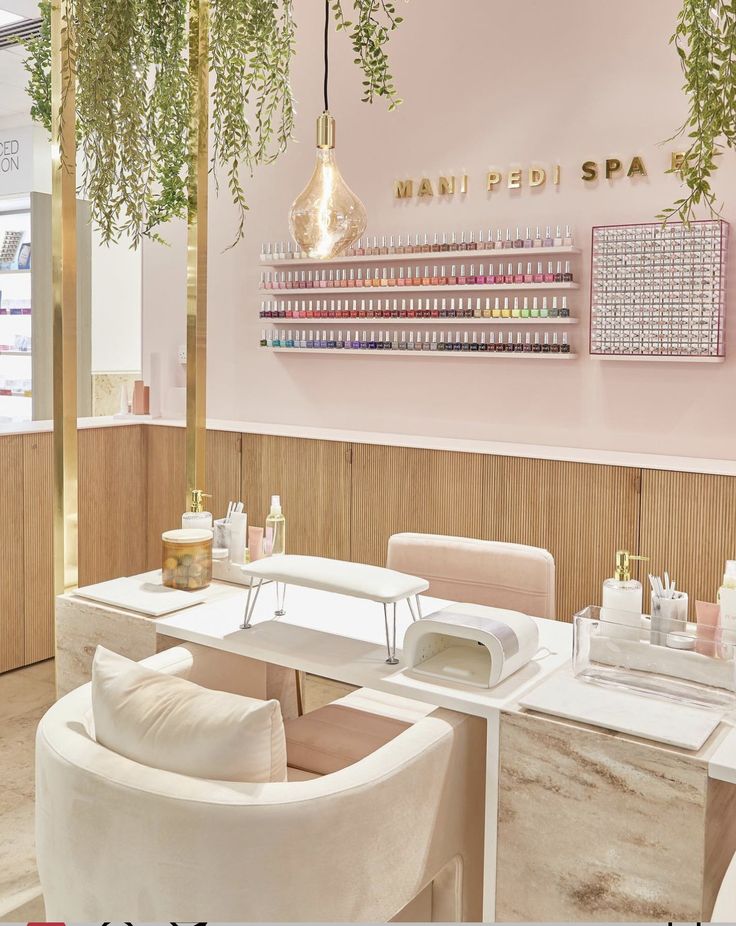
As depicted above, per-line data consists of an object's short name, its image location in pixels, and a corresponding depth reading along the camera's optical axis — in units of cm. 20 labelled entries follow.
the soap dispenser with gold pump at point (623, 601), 181
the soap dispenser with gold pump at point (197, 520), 268
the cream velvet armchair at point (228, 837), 141
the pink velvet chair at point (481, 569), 258
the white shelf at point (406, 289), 404
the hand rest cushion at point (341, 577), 196
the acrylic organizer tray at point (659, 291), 365
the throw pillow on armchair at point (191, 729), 149
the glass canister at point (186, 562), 253
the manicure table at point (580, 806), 152
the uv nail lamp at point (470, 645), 185
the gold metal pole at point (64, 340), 257
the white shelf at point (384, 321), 404
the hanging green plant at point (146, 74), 260
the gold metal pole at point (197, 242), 286
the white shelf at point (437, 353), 410
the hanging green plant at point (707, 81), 187
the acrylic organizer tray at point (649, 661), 174
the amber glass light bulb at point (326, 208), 243
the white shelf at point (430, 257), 401
